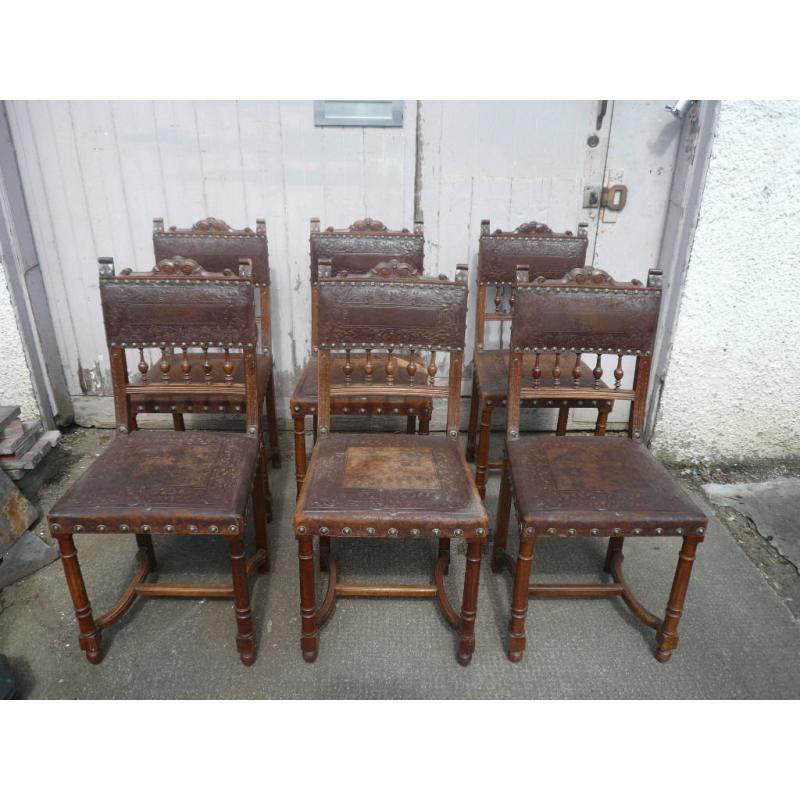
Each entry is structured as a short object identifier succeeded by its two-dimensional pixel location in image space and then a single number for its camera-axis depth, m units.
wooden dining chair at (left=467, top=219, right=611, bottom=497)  2.75
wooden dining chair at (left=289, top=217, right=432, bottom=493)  2.74
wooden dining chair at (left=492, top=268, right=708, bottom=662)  1.83
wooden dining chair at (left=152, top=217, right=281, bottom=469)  2.75
